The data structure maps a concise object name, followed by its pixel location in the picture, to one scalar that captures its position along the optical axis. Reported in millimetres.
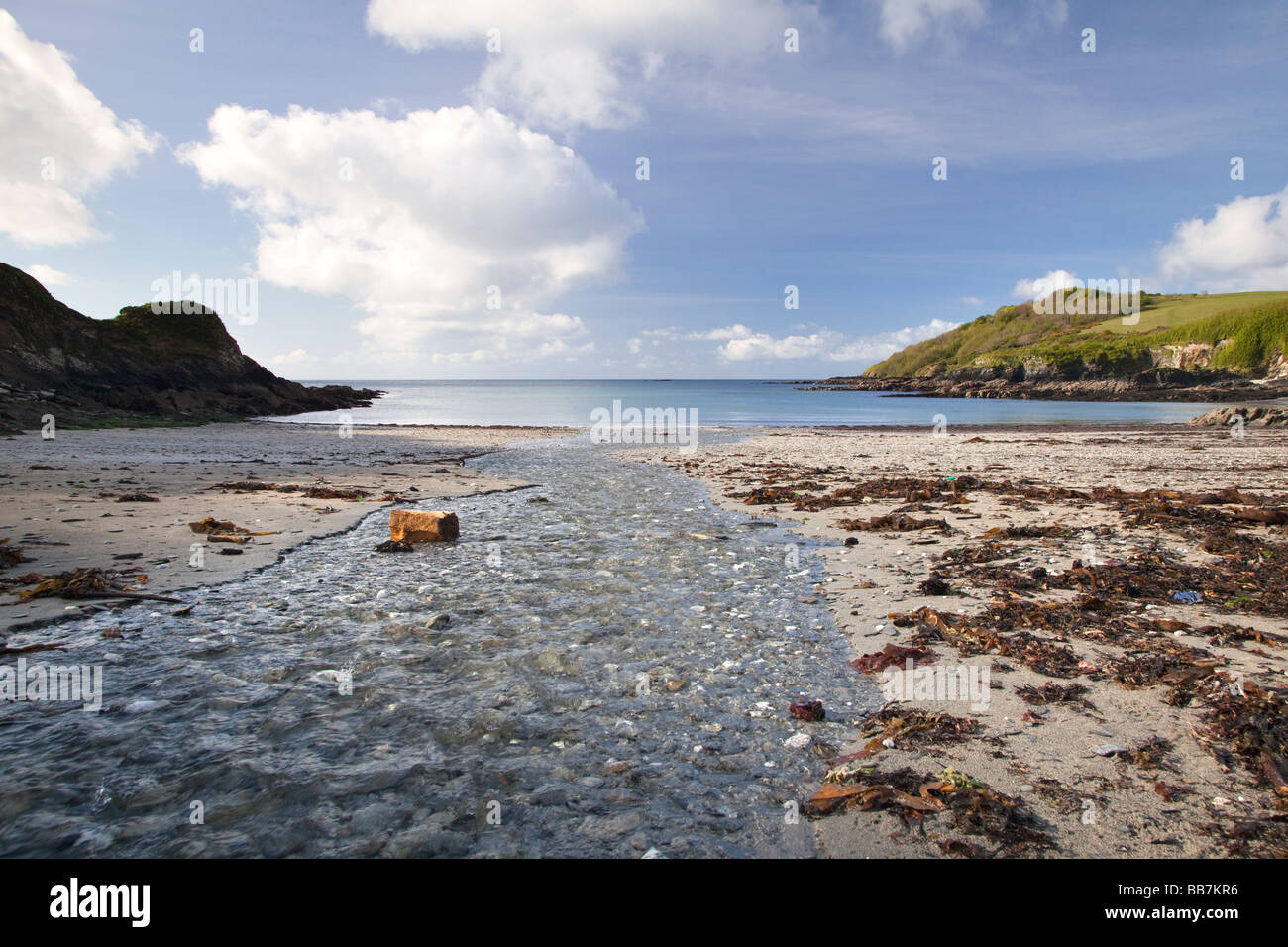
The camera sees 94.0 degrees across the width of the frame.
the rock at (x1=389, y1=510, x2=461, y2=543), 12391
